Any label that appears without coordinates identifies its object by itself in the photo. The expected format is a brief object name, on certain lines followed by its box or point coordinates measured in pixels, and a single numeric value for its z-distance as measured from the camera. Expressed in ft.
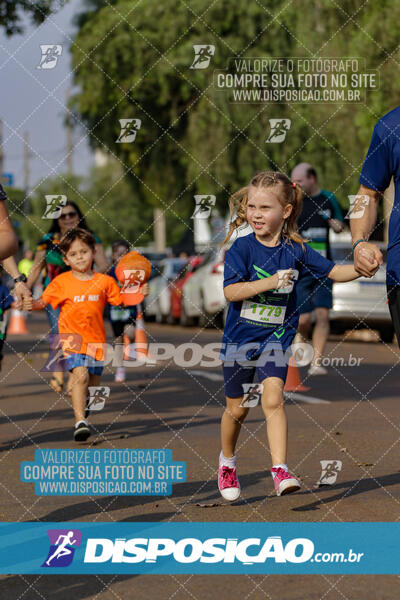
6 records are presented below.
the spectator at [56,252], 32.32
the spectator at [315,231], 37.45
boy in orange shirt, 27.48
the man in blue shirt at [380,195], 16.53
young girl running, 19.62
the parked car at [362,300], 60.13
